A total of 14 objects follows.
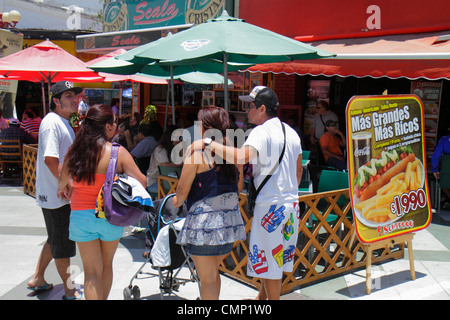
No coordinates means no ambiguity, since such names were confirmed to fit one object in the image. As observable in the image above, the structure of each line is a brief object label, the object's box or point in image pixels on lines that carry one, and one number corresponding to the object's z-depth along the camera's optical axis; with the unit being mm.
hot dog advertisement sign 4730
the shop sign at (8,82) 11949
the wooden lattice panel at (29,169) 8742
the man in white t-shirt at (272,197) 3719
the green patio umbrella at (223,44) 4641
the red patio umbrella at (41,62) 8250
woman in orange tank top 3500
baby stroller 4062
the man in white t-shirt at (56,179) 4152
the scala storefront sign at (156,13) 12578
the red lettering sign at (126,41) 13289
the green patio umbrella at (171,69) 6973
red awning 7306
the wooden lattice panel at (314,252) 4828
